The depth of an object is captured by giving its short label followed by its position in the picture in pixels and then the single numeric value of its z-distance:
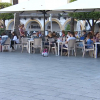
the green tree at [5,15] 26.11
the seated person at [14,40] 14.68
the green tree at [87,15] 17.42
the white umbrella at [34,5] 12.94
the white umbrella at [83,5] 10.80
